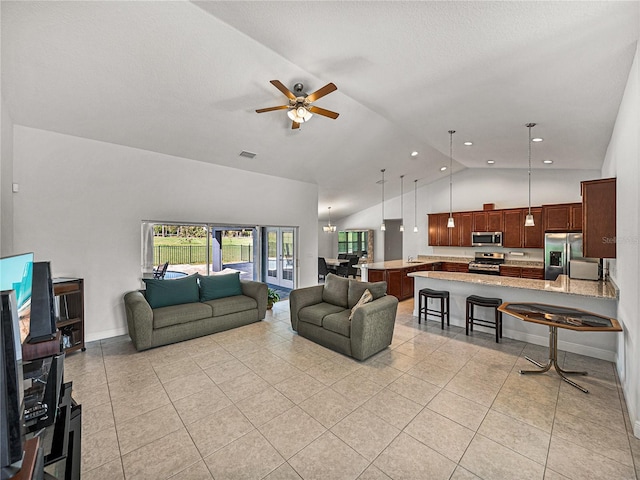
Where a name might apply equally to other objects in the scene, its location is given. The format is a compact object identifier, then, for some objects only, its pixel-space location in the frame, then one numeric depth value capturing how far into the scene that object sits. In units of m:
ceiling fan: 2.88
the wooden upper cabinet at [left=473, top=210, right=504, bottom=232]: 7.29
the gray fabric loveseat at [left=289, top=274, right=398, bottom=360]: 3.40
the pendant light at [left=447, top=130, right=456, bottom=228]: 4.68
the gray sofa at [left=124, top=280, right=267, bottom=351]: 3.67
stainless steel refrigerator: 5.71
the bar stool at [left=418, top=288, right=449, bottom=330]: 4.63
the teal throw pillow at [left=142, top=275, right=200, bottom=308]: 4.14
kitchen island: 3.48
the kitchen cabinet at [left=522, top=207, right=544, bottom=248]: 6.66
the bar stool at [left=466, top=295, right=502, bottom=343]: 3.99
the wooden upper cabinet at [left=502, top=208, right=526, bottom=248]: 6.96
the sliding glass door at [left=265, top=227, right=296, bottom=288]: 6.60
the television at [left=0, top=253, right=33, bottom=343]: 1.58
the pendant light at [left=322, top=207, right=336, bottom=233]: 10.02
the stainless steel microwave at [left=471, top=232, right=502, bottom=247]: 7.21
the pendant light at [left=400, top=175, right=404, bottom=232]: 9.31
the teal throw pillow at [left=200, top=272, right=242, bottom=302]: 4.67
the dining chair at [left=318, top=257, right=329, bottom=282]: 9.11
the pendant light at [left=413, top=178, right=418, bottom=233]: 9.00
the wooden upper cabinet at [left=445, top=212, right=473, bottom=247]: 7.76
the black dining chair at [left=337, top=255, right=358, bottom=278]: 8.63
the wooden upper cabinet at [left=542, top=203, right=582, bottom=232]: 6.16
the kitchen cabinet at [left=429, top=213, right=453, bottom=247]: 8.15
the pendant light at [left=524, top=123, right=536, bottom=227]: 4.51
